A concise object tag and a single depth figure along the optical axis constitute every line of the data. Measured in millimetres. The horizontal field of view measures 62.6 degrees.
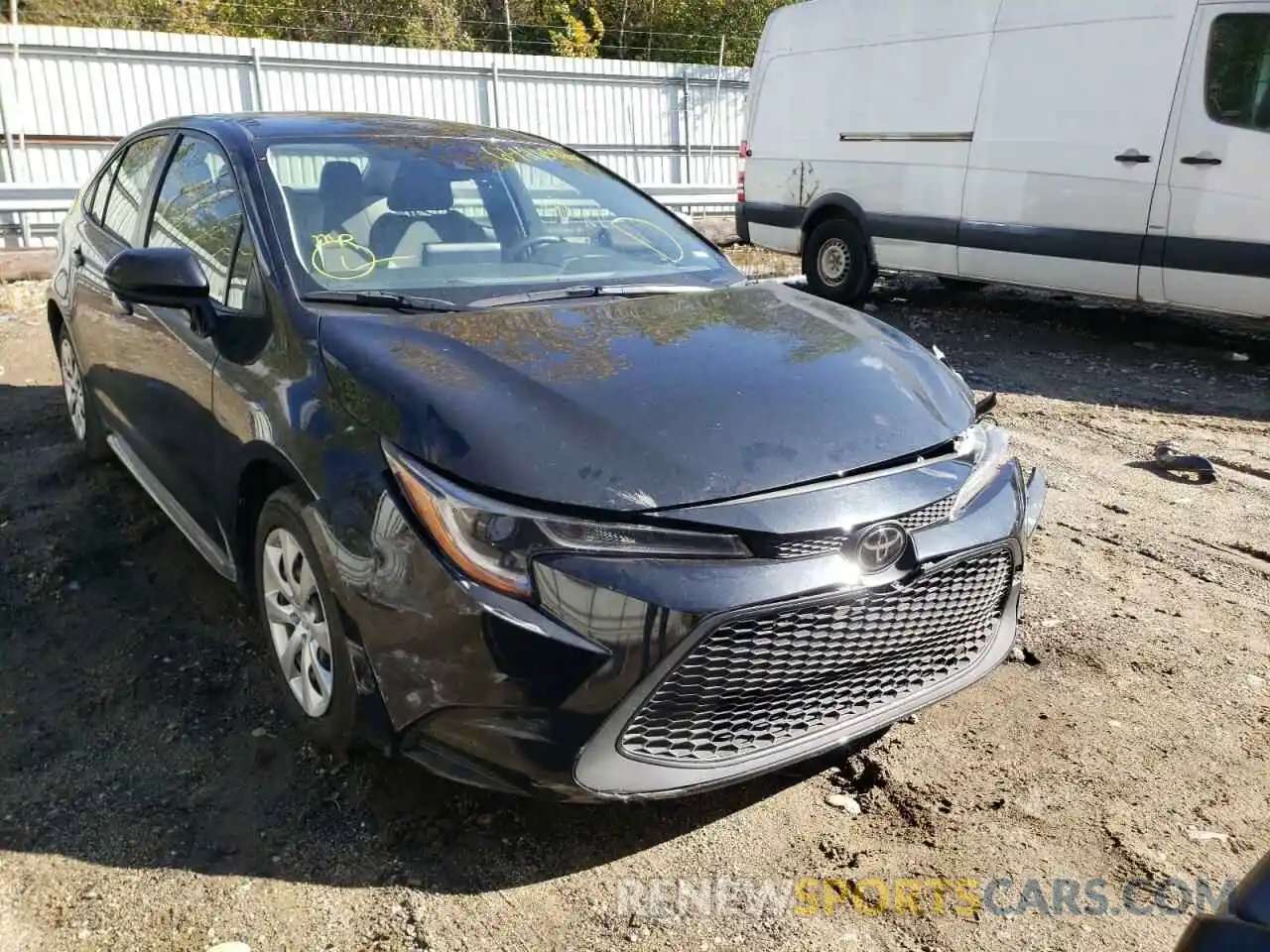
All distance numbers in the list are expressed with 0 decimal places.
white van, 6645
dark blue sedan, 2115
